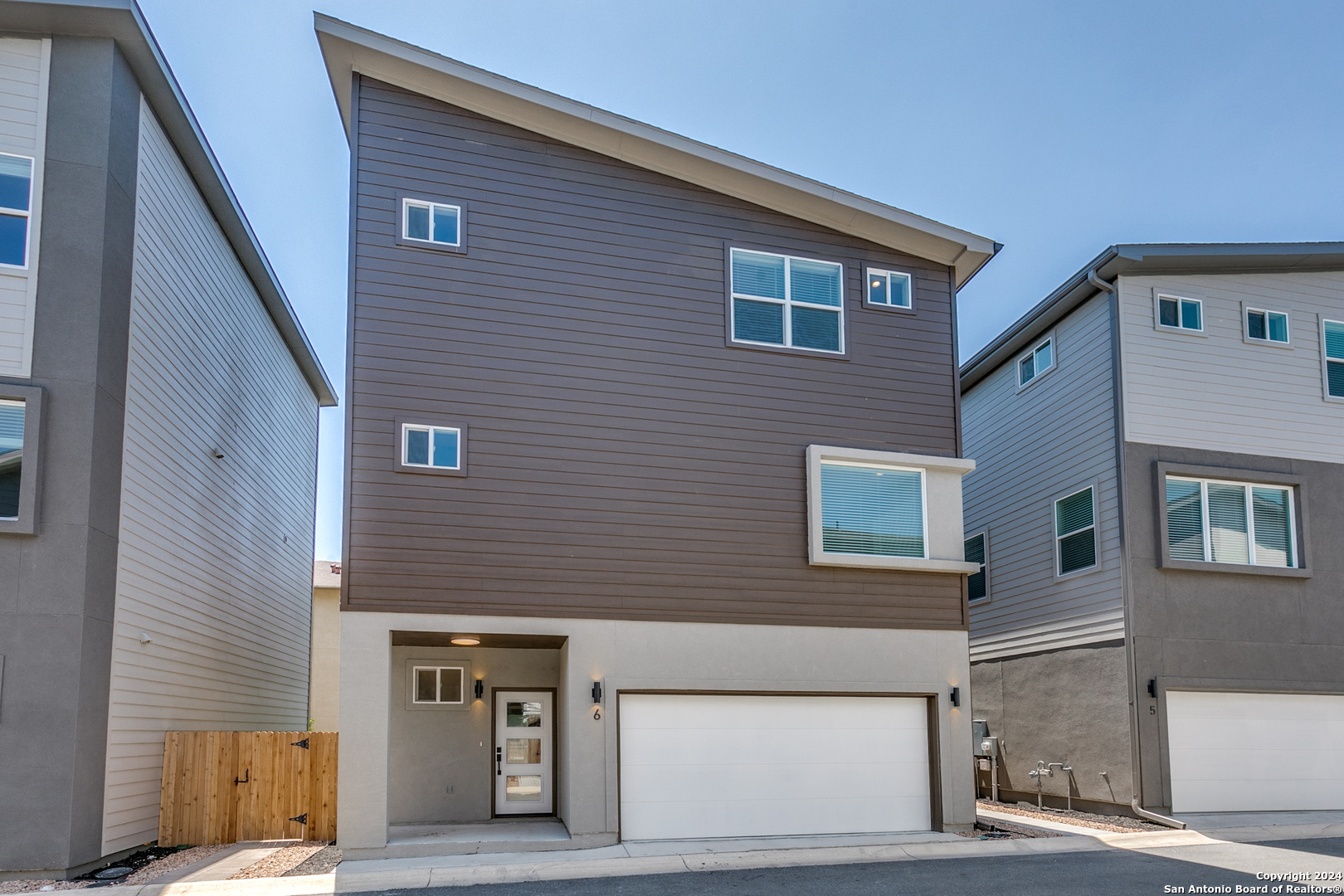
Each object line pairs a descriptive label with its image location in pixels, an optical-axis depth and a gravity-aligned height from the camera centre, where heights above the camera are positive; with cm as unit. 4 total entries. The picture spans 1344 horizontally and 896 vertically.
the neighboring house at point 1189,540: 1355 +119
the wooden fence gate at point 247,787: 1169 -178
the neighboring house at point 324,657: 2595 -70
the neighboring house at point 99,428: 958 +208
